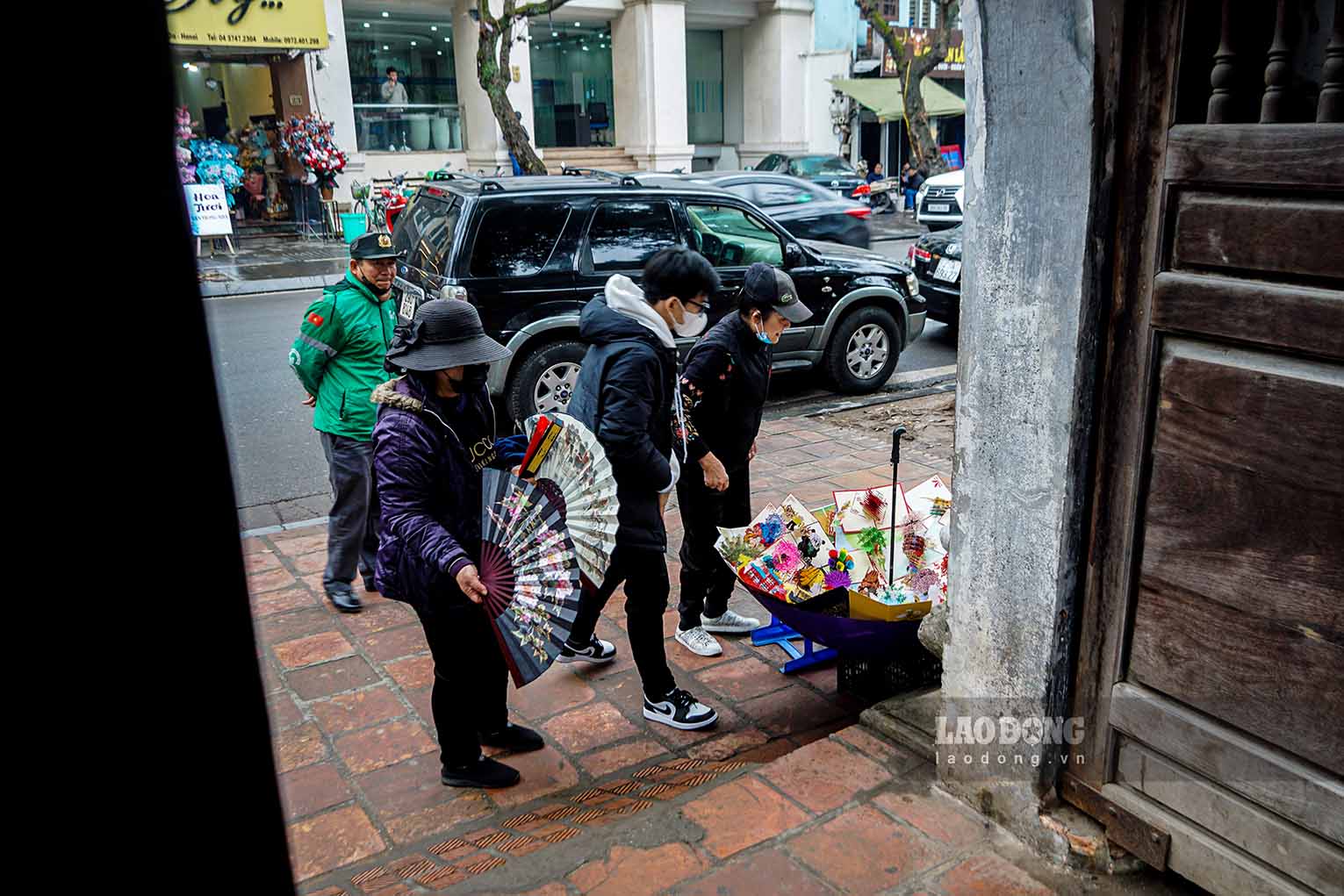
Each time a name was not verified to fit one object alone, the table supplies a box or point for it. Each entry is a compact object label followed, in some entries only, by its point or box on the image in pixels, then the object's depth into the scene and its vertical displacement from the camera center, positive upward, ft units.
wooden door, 7.03 -2.05
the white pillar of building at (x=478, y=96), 78.89 +6.46
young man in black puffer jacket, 12.19 -2.77
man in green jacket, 16.18 -3.02
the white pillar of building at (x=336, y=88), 70.59 +6.50
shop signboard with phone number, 61.93 +9.79
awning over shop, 94.22 +6.80
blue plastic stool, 14.56 -6.81
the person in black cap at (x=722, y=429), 14.33 -3.59
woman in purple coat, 10.73 -3.33
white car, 65.92 -1.99
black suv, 24.84 -1.99
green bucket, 53.72 -2.18
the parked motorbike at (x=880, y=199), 84.79 -2.27
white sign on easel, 55.72 -1.28
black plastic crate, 12.93 -6.39
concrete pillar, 8.29 -1.87
